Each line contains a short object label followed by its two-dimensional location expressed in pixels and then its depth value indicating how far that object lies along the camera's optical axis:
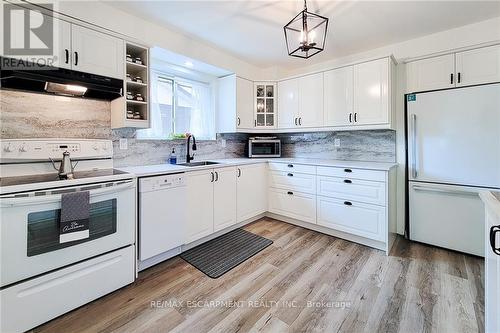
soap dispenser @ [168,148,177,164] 2.88
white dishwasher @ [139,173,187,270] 2.02
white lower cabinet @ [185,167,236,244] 2.45
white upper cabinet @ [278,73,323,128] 3.19
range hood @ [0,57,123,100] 1.57
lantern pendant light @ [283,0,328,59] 1.65
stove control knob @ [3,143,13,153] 1.69
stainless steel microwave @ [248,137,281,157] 3.67
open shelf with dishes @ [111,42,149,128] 2.19
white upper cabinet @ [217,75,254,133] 3.41
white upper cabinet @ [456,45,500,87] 2.25
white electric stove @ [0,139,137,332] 1.36
